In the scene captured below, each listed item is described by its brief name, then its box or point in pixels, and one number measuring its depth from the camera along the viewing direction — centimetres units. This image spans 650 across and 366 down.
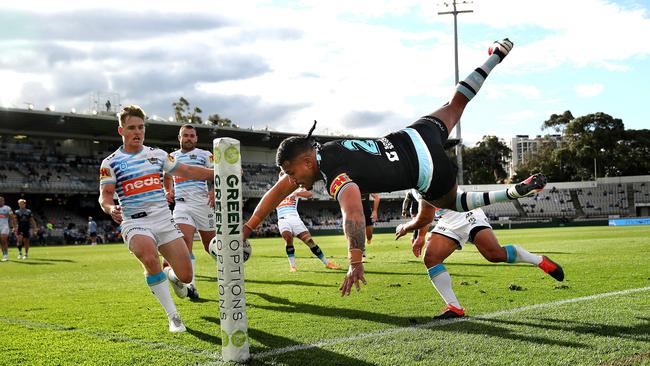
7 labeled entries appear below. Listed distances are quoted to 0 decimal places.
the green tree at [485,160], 10962
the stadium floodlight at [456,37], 4800
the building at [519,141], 18825
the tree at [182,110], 7928
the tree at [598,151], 8425
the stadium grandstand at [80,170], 5059
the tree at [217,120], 8303
